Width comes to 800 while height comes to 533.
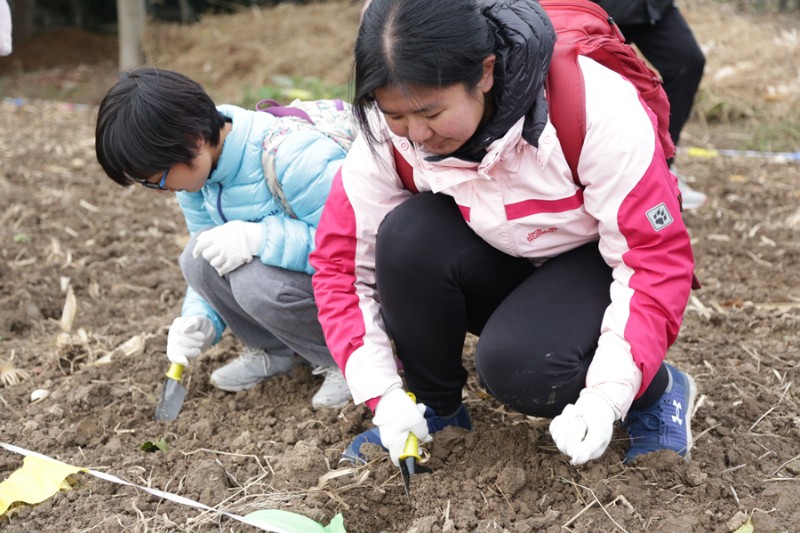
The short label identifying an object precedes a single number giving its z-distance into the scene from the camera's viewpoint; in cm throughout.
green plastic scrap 178
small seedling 226
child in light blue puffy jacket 215
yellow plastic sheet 201
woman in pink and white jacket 159
